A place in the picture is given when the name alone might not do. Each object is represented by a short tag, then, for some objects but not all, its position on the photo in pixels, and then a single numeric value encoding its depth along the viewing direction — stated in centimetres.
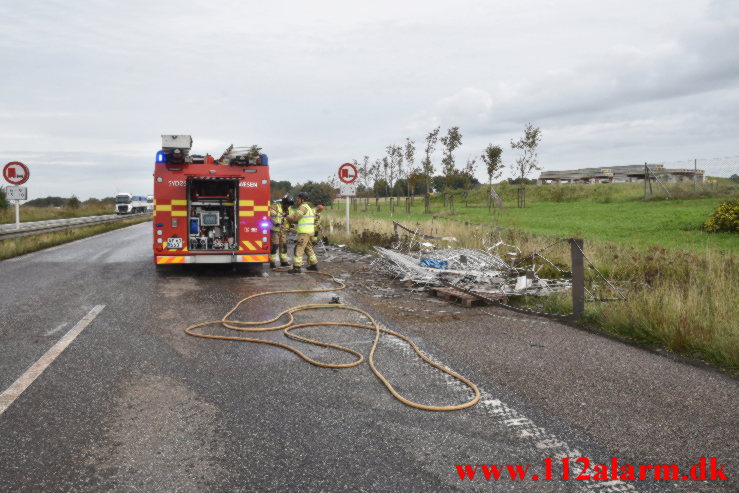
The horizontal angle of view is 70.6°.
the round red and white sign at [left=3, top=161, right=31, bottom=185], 1695
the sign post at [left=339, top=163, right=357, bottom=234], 1792
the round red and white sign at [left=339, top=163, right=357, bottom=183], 1795
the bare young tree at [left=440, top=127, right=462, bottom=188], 3894
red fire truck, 1067
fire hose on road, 389
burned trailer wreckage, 828
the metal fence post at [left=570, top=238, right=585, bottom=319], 667
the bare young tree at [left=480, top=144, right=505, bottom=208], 4000
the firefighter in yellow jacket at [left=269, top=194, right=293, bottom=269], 1308
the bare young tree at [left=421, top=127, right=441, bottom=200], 4158
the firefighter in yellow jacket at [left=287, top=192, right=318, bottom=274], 1138
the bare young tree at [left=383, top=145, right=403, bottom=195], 4725
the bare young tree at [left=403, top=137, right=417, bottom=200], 4569
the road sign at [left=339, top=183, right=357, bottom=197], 1808
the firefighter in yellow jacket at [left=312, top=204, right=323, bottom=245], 1176
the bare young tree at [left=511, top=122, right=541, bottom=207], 3944
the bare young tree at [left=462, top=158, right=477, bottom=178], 4181
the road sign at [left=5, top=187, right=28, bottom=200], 1714
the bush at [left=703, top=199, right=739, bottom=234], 1570
